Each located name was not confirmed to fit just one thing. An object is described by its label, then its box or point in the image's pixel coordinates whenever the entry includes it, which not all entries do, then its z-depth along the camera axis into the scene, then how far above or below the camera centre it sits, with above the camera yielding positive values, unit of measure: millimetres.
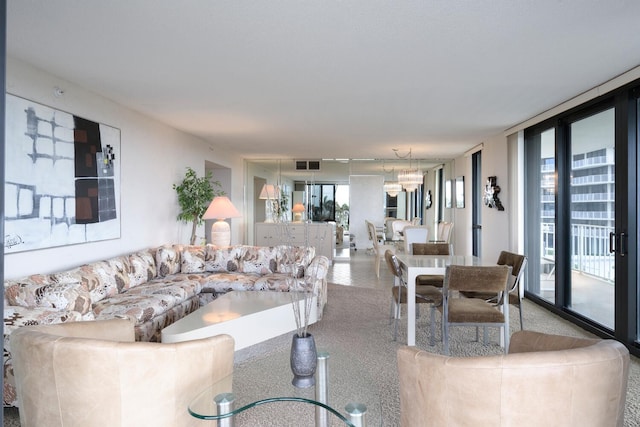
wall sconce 6387 +266
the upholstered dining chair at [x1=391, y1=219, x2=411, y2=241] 9253 -380
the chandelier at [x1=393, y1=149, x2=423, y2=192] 8515 +664
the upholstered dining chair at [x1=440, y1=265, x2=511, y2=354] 3045 -590
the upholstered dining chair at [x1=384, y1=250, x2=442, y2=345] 3654 -775
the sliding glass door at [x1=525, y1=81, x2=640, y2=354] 3572 -49
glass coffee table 1556 -784
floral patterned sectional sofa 2715 -678
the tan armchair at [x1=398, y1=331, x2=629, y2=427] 1294 -572
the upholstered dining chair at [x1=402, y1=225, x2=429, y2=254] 6672 -405
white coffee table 3068 -880
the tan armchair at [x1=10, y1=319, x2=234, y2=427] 1453 -610
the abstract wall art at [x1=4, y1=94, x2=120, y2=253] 3209 +298
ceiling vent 9836 +1102
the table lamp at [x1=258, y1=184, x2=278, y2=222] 9094 +401
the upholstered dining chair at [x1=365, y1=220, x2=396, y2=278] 7326 -705
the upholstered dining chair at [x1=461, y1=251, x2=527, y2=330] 3555 -593
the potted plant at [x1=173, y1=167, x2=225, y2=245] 5910 +202
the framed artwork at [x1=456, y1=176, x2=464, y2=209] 8727 +393
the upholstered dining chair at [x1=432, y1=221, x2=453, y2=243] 8039 -429
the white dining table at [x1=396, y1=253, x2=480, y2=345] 3395 -491
